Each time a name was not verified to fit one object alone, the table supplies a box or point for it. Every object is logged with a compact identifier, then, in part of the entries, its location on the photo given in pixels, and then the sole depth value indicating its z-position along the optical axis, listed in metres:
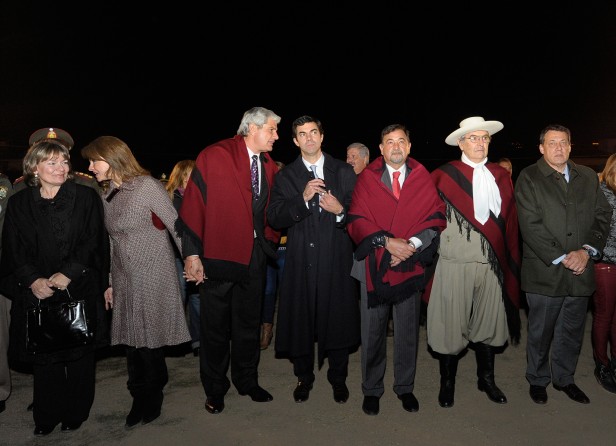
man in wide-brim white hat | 3.90
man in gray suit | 3.97
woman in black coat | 3.49
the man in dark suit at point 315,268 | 4.03
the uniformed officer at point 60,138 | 4.30
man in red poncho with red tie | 3.76
